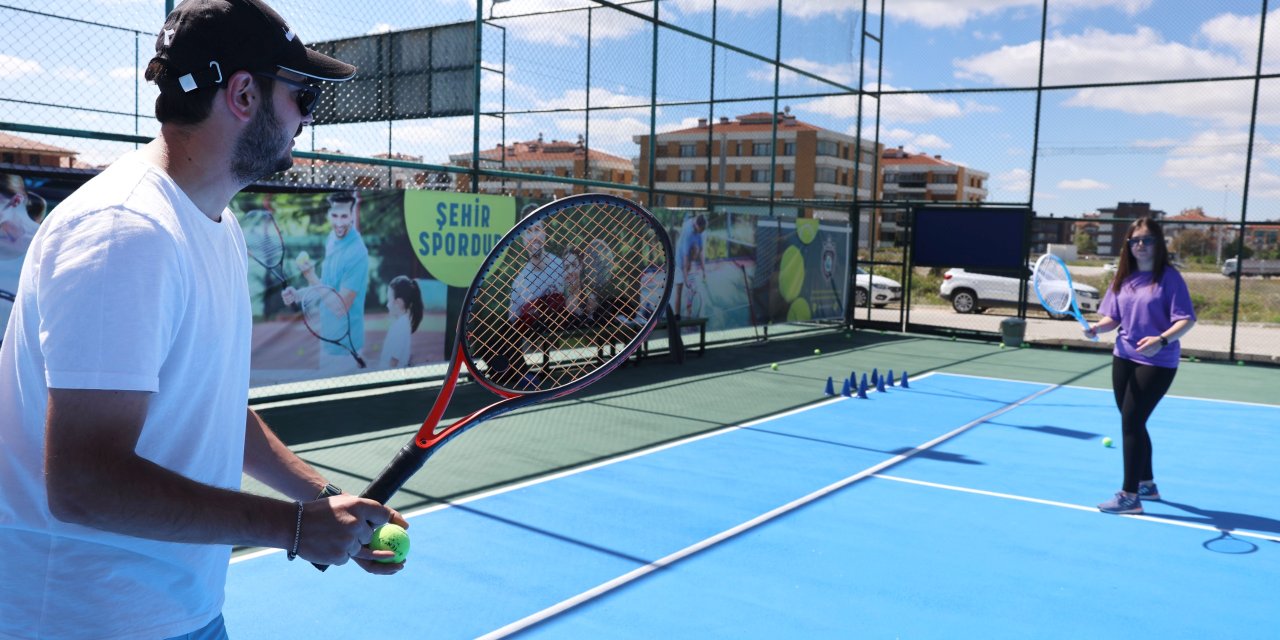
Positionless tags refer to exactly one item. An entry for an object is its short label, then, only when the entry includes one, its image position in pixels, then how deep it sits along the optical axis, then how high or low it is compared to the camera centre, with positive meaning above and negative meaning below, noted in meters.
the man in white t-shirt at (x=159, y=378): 1.25 -0.23
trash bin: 16.03 -1.35
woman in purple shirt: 5.88 -0.54
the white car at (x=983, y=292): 24.20 -1.07
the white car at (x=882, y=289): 26.36 -1.20
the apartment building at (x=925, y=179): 96.56 +7.22
